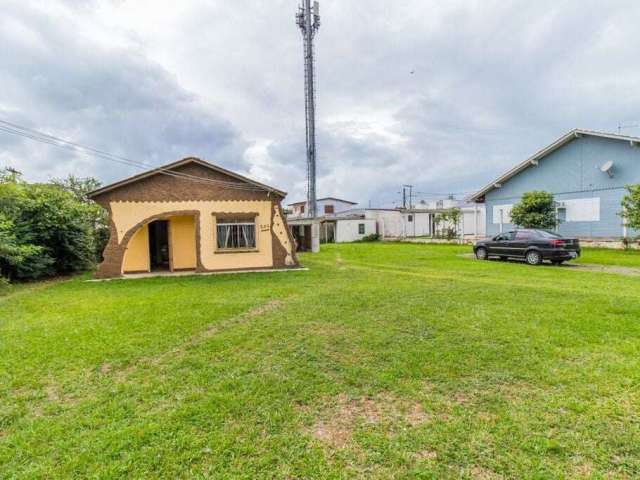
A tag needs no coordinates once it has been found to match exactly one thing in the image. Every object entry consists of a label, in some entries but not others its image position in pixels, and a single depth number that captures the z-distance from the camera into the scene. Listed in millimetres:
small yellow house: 12641
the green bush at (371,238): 35312
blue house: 19234
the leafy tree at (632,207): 16594
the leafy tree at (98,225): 16425
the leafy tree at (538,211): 20828
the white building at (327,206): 47594
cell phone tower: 23625
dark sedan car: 13766
